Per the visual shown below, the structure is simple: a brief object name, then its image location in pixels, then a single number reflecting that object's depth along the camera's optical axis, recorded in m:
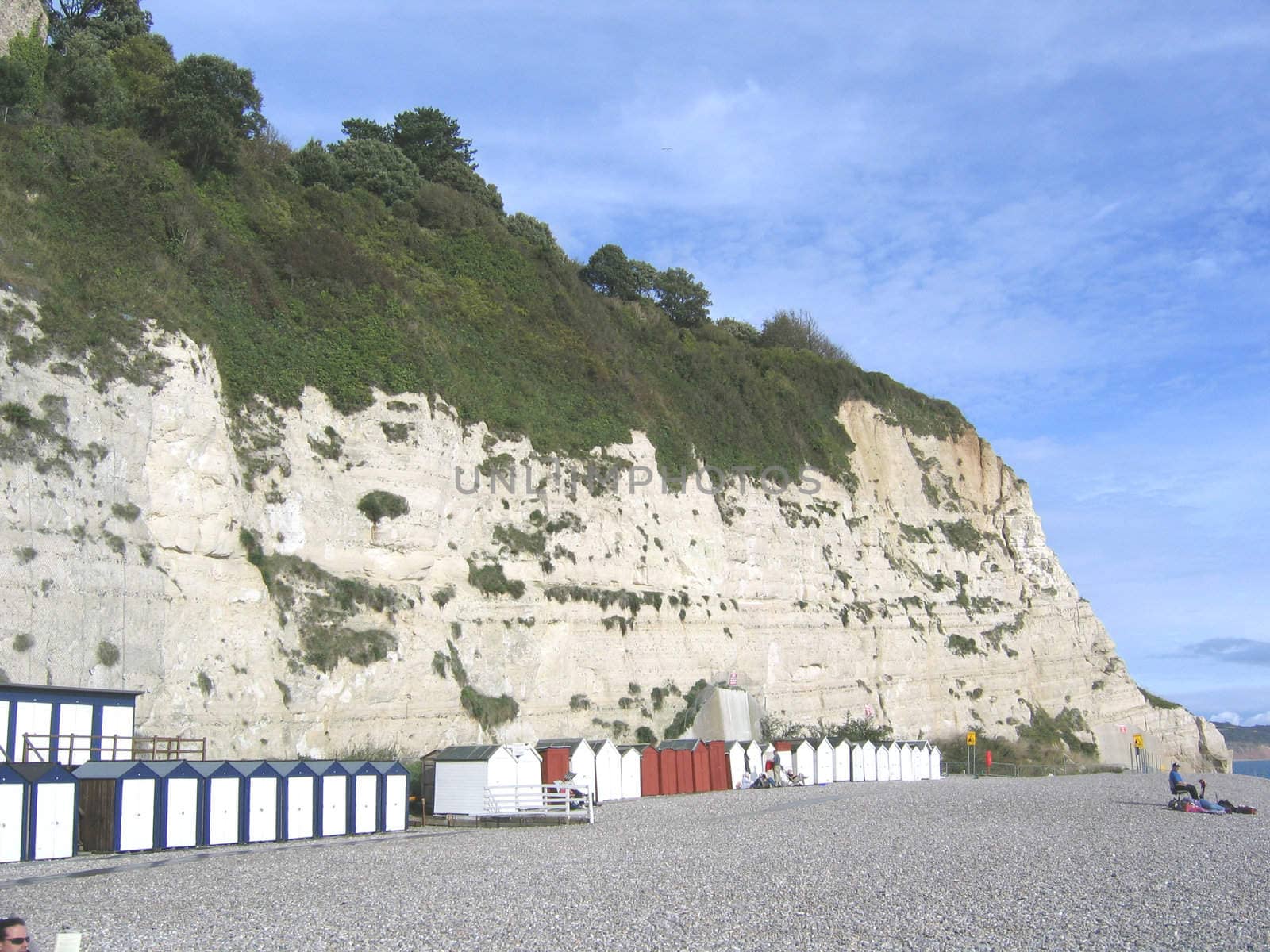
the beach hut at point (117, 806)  20.42
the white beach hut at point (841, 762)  43.09
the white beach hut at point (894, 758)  45.56
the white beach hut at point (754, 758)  39.38
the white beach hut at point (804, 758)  41.47
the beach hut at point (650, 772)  35.00
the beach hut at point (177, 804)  21.09
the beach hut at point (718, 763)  37.88
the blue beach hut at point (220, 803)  21.80
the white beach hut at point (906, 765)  46.12
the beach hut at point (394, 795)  25.39
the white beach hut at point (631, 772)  34.12
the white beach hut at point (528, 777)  27.98
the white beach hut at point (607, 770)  32.97
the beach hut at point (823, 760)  42.22
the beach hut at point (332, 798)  23.89
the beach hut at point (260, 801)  22.45
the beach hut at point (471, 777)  27.50
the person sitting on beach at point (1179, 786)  30.67
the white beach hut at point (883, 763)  44.75
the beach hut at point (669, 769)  35.94
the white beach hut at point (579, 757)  31.44
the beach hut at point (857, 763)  43.50
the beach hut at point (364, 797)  24.66
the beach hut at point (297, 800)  23.14
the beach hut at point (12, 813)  18.83
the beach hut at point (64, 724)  22.09
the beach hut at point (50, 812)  19.27
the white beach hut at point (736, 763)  38.50
